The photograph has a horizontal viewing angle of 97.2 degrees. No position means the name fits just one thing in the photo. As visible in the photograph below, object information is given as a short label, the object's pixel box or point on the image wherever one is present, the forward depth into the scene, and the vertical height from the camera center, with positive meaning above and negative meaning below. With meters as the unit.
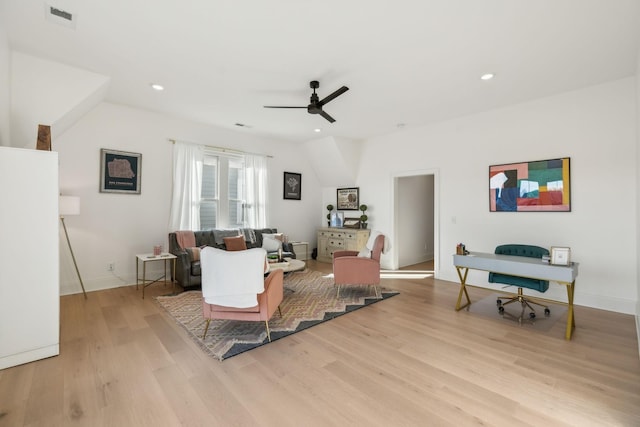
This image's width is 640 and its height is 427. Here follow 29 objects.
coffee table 4.04 -0.77
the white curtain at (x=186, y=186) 5.24 +0.52
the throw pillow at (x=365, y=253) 4.41 -0.62
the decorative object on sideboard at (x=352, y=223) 6.88 -0.21
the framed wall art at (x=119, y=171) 4.58 +0.70
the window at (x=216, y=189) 5.31 +0.52
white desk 2.94 -0.61
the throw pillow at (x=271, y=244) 5.55 -0.59
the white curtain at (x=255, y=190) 6.27 +0.54
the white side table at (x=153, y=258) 4.40 -0.71
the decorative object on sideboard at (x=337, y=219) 7.30 -0.12
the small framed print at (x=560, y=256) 3.06 -0.44
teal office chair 3.48 -0.84
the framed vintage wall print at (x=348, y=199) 7.05 +0.41
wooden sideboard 6.54 -0.62
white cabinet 2.35 -0.38
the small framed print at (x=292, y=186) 7.09 +0.72
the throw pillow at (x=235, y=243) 5.21 -0.55
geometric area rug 2.83 -1.27
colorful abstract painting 4.08 +0.45
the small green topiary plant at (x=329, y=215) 7.49 -0.03
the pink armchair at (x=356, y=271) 4.24 -0.85
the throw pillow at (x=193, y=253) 4.60 -0.65
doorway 6.36 -0.10
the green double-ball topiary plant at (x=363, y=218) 6.66 -0.08
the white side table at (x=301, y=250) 6.87 -0.89
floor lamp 3.69 +0.11
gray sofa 4.56 -0.63
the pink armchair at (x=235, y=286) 2.69 -0.71
